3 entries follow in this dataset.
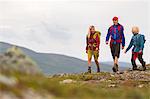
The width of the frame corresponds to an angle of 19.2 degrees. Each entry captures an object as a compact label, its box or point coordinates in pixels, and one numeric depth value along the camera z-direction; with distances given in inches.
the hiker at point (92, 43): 1252.5
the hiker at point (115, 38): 1197.7
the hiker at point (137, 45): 1246.9
